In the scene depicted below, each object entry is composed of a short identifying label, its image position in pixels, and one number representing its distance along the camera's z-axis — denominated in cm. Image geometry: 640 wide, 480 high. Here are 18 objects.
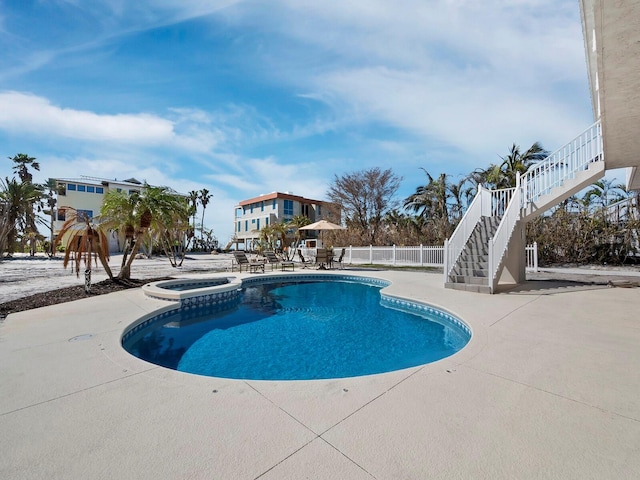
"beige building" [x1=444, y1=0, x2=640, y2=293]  424
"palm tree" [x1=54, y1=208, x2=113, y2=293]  753
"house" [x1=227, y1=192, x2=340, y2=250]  3253
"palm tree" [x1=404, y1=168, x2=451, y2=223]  1795
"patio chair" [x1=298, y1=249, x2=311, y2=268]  1595
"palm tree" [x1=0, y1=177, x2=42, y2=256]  2106
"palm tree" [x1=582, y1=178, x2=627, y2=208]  1486
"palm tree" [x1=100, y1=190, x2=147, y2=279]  862
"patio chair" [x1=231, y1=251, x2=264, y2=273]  1274
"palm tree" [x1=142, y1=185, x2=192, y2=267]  904
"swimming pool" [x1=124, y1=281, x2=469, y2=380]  398
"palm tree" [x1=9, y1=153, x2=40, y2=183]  3136
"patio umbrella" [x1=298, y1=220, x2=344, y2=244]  1565
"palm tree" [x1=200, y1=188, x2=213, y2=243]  3903
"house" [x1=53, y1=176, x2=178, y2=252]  2920
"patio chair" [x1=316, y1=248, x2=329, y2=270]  1392
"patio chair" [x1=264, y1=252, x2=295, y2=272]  1385
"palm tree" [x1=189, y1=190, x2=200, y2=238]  3686
